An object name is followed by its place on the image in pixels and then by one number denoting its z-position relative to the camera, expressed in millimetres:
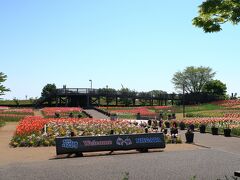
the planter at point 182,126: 24435
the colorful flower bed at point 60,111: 32736
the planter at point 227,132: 19178
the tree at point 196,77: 67754
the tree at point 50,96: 48199
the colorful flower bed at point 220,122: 21620
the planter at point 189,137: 16394
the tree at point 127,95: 53055
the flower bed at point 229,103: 43789
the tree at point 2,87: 24089
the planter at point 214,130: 20324
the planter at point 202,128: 21651
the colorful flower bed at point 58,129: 15227
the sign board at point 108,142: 12356
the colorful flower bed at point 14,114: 31508
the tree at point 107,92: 50229
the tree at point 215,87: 65931
